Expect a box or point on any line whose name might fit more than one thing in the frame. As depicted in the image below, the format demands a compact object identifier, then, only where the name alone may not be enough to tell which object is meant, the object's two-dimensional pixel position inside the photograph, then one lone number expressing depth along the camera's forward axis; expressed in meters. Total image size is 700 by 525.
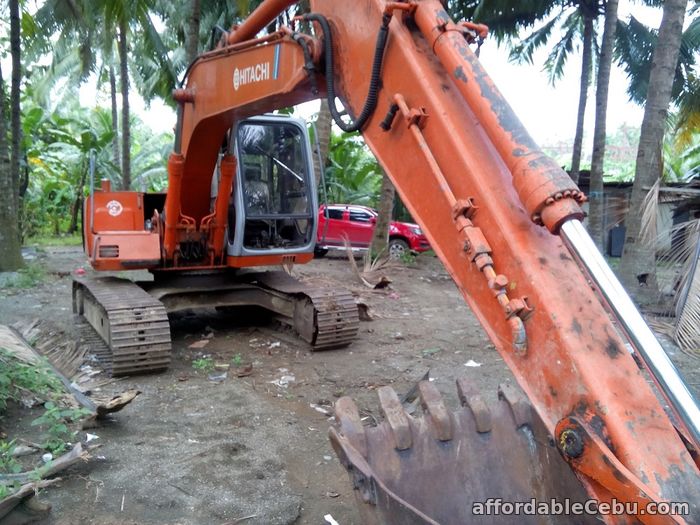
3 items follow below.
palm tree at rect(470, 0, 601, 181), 17.45
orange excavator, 1.76
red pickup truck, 17.07
